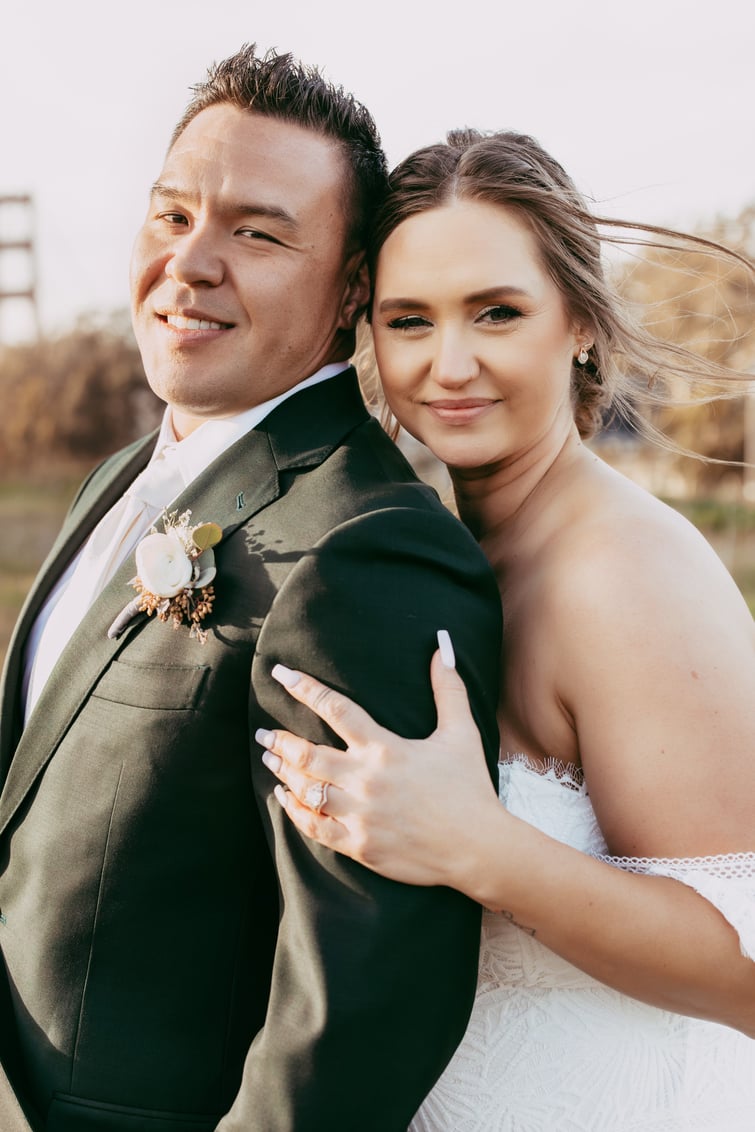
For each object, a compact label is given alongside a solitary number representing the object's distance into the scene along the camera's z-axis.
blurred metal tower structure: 15.33
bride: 0.90
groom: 0.87
